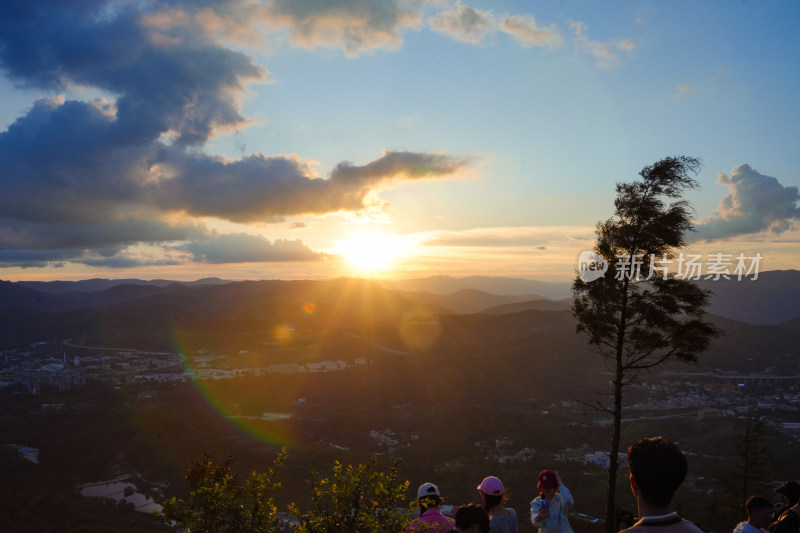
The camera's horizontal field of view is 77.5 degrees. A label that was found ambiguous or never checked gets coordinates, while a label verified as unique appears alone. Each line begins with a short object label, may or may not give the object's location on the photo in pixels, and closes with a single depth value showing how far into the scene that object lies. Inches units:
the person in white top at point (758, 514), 268.4
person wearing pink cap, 253.9
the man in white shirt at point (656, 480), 135.6
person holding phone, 281.9
